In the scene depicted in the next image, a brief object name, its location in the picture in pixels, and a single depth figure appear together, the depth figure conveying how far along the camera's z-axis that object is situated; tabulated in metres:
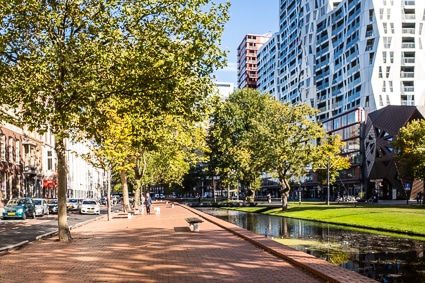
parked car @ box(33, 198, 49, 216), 43.68
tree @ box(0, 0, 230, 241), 17.53
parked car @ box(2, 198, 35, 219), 38.44
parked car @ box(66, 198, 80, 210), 55.59
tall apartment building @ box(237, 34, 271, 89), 191.62
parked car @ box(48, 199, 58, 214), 50.19
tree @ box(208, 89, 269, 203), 70.38
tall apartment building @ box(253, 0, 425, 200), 86.69
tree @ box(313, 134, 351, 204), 62.19
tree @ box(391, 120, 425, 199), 48.84
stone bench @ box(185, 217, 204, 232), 23.77
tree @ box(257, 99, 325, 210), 46.09
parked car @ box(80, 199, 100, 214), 47.56
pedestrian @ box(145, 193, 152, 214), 45.77
